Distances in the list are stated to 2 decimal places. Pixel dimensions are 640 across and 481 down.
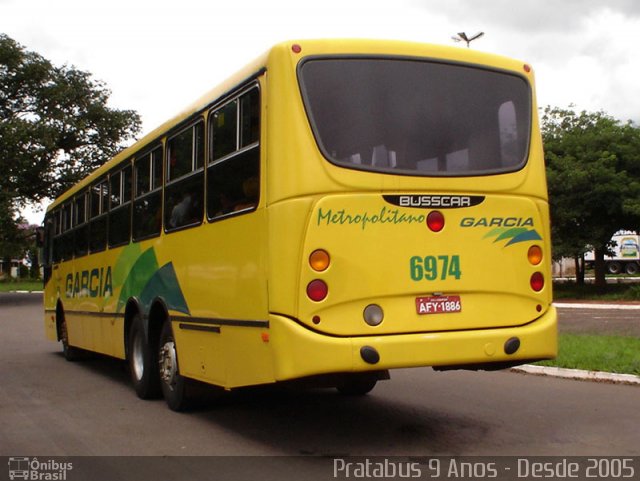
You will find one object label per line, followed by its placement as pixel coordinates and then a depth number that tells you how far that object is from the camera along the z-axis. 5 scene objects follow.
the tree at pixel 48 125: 38.25
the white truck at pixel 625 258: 55.22
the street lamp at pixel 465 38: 26.52
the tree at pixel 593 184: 27.67
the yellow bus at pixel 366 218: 6.09
